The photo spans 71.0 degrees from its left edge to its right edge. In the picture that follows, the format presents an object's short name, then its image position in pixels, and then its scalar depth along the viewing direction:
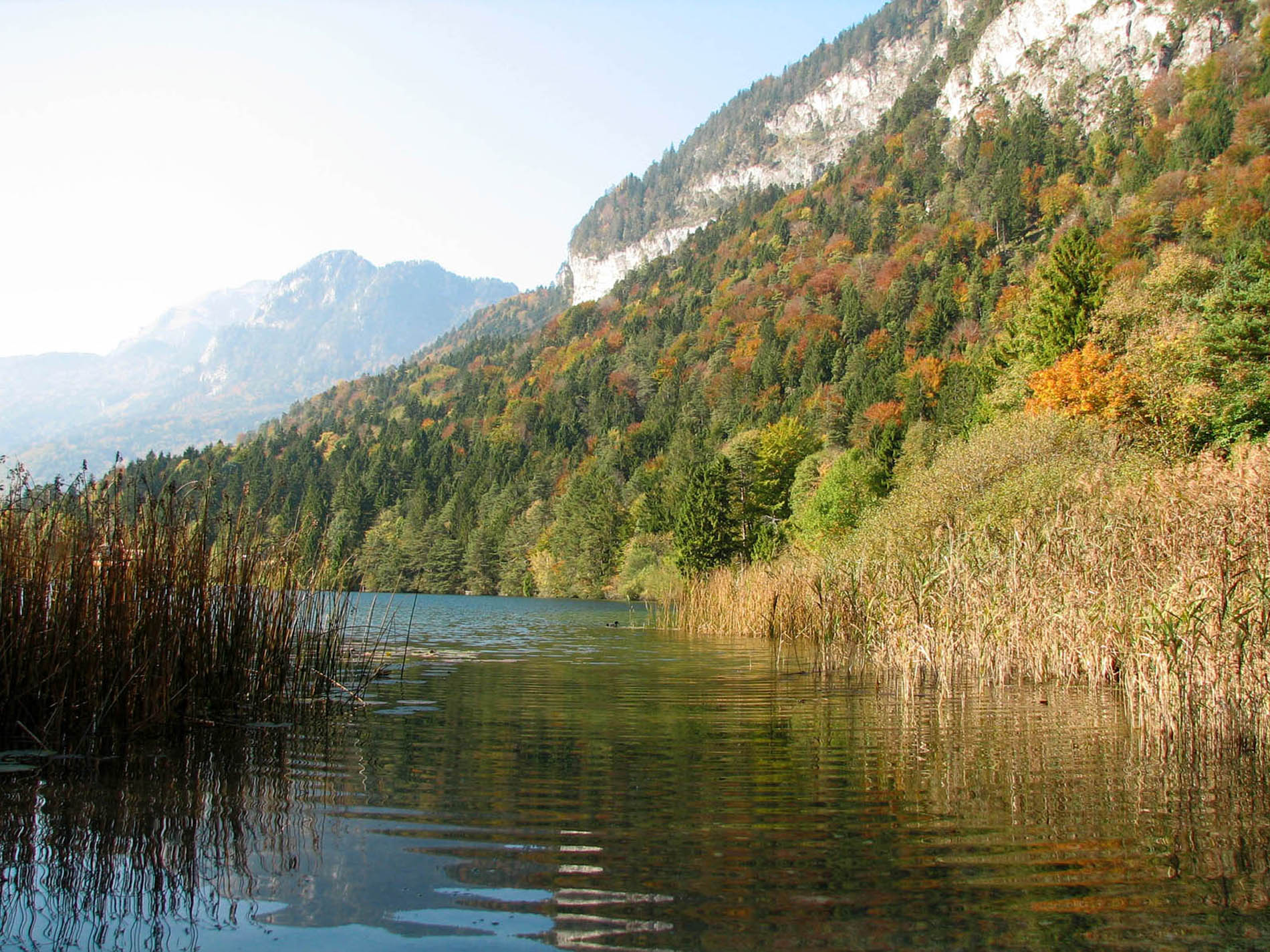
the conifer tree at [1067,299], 46.84
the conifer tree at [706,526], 55.75
